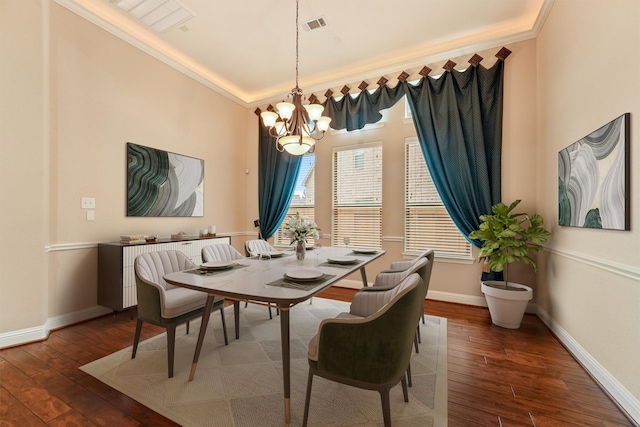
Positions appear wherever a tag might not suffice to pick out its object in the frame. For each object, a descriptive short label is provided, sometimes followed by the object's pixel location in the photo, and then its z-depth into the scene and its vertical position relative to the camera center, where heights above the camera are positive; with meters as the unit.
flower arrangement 2.61 -0.16
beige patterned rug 1.64 -1.23
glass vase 2.67 -0.37
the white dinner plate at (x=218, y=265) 2.15 -0.42
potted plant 2.87 -0.41
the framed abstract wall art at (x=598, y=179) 1.77 +0.26
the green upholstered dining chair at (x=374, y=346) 1.35 -0.69
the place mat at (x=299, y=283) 1.71 -0.47
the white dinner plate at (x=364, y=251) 3.01 -0.43
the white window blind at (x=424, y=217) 3.86 -0.06
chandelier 2.62 +0.95
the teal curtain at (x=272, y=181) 4.91 +0.59
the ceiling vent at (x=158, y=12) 2.98 +2.31
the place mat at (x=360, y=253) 2.94 -0.44
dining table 1.59 -0.46
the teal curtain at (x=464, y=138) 3.48 +1.01
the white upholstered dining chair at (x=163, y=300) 2.01 -0.69
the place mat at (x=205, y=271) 2.08 -0.46
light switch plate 3.08 +0.11
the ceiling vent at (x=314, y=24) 3.23 +2.30
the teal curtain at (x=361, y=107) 4.08 +1.69
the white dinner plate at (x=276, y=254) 2.87 -0.44
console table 2.98 -0.68
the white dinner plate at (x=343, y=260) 2.42 -0.43
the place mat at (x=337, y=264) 2.35 -0.46
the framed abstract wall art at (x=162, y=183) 3.55 +0.43
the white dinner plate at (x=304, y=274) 1.82 -0.43
